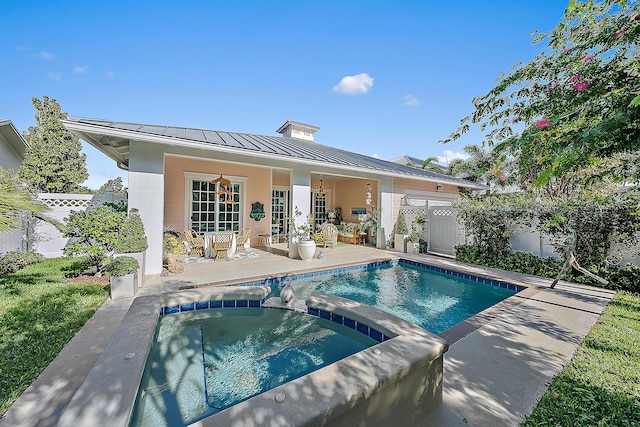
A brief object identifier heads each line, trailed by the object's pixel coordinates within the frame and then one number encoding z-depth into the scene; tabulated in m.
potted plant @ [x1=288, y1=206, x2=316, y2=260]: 8.45
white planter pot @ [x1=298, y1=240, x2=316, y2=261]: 8.39
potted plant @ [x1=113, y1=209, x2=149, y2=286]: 5.46
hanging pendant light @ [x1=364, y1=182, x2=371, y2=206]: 11.45
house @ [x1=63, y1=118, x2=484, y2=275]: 6.27
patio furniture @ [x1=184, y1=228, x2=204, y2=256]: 8.54
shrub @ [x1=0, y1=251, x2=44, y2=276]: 6.22
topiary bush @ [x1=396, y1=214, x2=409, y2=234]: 10.74
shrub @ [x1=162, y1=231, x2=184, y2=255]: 7.87
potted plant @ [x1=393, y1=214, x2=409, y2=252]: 10.68
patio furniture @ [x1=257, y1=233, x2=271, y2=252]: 10.73
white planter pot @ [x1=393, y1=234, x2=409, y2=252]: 10.66
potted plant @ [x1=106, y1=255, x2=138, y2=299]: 4.73
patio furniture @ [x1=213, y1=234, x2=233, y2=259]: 8.23
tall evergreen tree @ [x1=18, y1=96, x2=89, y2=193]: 14.78
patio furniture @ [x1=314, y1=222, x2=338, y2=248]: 10.85
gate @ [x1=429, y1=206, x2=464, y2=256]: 9.72
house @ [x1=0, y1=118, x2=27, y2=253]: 7.19
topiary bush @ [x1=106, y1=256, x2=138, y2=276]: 4.78
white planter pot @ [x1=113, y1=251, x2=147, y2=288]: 5.45
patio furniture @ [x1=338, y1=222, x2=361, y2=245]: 12.45
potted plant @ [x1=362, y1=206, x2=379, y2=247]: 11.70
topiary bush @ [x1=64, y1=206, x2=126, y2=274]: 5.33
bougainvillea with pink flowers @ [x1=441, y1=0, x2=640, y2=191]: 1.55
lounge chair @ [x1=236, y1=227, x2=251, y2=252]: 9.00
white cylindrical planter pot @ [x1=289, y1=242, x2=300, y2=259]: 8.77
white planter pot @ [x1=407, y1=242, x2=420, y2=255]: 10.39
